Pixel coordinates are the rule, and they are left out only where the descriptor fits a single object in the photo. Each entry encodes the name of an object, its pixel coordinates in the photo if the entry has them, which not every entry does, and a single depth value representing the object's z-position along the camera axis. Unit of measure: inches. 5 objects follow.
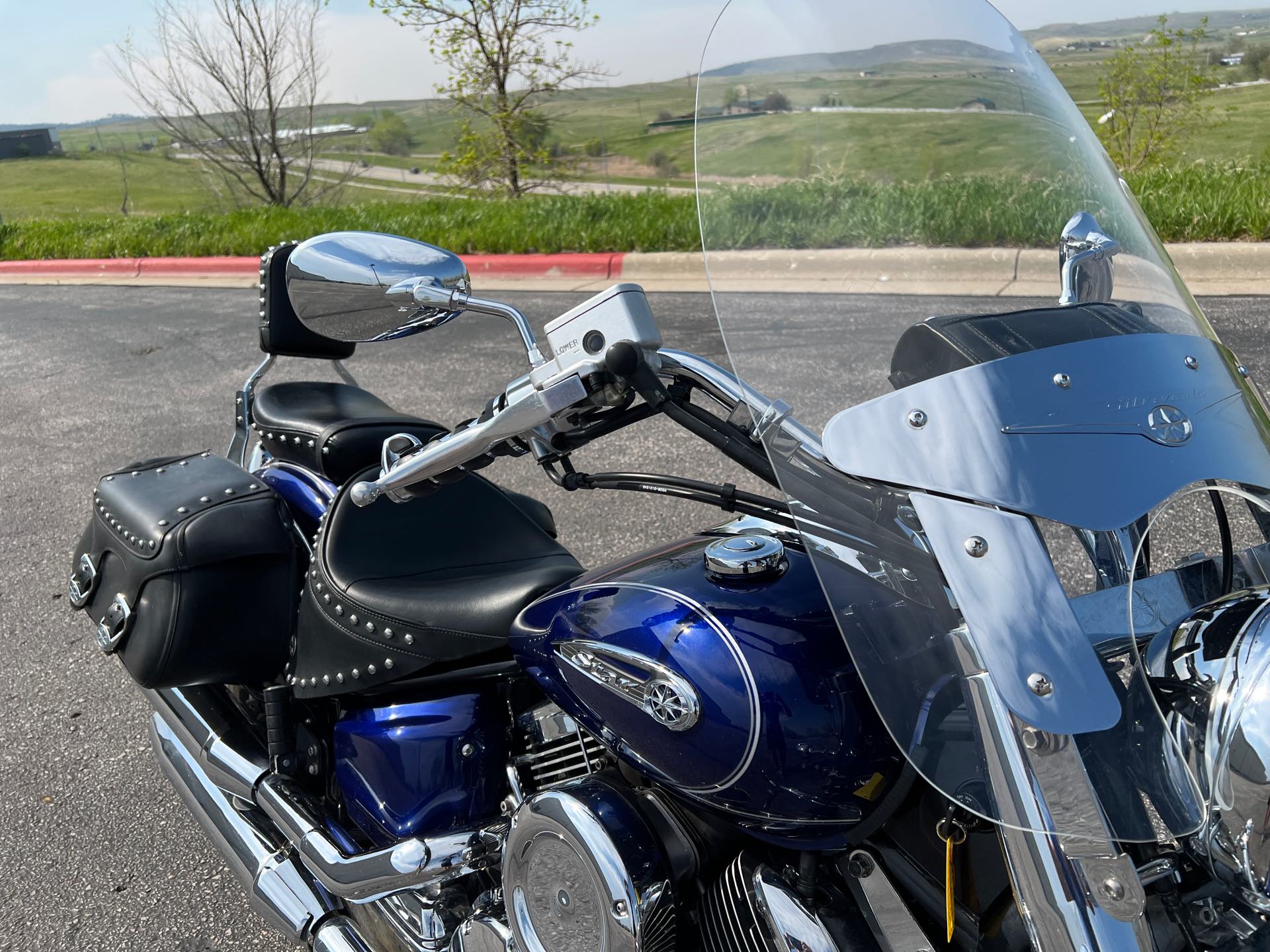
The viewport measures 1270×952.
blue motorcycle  42.6
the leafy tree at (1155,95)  354.6
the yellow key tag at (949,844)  49.8
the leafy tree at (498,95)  504.7
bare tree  596.1
